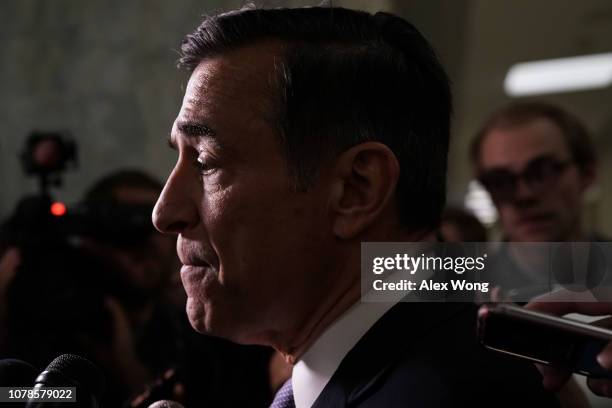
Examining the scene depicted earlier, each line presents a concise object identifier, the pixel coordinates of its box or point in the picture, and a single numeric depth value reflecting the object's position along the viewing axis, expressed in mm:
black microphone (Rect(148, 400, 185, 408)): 1092
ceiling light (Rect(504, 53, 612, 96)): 5673
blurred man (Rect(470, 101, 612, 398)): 1670
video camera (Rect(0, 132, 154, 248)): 1520
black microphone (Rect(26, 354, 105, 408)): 1025
